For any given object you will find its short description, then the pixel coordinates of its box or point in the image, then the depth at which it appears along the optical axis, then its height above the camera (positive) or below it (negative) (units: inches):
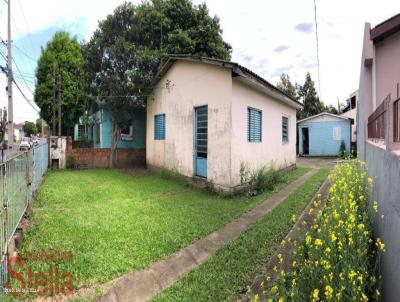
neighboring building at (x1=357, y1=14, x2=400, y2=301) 97.6 +5.3
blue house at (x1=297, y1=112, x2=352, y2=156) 828.0 +38.8
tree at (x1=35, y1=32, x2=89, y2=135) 652.7 +160.9
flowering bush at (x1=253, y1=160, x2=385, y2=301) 91.1 -45.3
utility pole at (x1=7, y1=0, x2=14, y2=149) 577.6 +120.1
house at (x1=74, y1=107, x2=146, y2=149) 592.7 +33.8
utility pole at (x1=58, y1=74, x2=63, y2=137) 585.0 +126.7
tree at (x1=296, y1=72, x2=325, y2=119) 1299.2 +213.1
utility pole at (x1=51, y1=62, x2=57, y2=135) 600.3 +113.4
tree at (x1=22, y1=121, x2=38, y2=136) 2637.8 +163.6
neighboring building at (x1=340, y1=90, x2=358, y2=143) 1132.5 +178.6
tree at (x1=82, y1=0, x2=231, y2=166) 477.4 +188.8
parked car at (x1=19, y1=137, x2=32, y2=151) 1234.7 +4.1
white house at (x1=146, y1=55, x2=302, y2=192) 329.1 +35.7
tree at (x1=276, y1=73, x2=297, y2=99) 1300.4 +295.3
